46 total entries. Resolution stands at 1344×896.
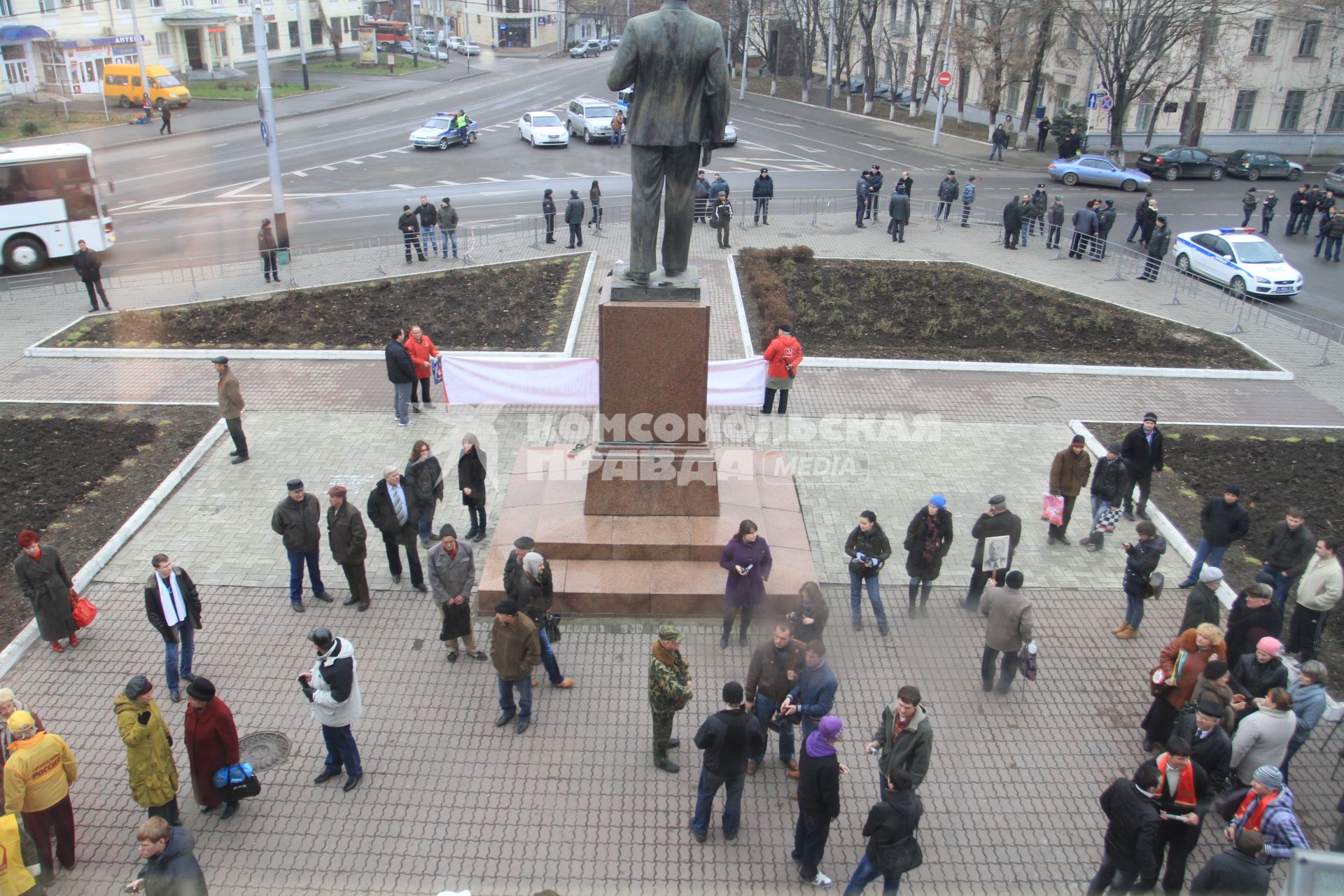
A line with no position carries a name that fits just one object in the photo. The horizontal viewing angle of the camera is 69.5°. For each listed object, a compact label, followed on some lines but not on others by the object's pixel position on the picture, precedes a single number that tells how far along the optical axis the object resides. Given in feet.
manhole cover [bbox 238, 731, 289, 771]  27.20
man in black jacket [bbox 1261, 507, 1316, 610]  31.91
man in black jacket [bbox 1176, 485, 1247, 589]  33.99
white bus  75.41
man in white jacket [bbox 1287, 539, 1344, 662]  29.91
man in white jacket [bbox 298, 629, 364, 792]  24.66
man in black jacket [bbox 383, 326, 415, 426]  45.91
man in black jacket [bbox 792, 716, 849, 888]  21.48
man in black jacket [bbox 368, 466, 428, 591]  33.35
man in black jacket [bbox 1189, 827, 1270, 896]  18.83
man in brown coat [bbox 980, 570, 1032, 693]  28.58
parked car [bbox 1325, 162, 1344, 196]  110.83
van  150.30
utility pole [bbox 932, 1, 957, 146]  134.82
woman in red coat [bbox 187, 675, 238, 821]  23.36
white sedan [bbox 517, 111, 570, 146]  128.77
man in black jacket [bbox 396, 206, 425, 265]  73.82
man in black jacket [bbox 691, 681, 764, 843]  22.36
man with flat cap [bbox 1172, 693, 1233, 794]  23.30
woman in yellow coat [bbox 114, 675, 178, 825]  22.84
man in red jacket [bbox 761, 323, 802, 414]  48.11
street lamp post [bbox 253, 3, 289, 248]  71.41
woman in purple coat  30.17
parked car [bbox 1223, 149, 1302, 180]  119.34
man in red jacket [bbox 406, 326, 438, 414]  48.14
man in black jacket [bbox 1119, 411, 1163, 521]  38.40
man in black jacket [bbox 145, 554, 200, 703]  28.37
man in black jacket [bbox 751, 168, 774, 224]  87.20
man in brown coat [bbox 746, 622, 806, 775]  25.36
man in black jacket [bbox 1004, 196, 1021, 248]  80.84
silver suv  131.95
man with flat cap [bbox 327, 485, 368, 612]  32.04
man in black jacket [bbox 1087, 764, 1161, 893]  20.86
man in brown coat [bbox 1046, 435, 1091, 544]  37.27
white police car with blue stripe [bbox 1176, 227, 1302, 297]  73.77
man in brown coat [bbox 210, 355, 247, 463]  42.22
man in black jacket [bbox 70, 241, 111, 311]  63.21
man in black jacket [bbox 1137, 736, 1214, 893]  21.43
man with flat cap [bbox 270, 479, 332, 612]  32.27
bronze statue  32.37
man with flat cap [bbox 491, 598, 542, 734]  26.30
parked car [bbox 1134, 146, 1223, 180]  119.65
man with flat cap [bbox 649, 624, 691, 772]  24.45
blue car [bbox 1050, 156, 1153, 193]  112.78
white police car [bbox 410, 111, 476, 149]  127.34
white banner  49.62
